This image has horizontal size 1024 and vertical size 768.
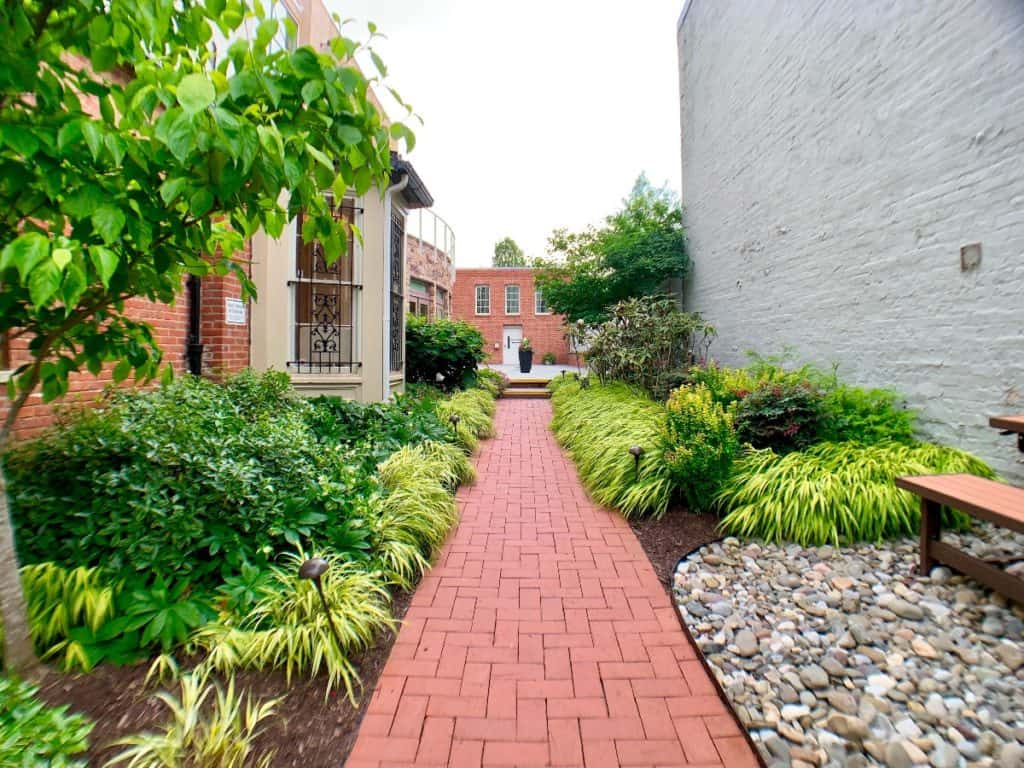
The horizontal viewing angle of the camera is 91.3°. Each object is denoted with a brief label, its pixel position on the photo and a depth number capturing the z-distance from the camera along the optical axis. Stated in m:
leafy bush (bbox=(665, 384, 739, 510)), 3.92
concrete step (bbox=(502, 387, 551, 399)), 12.77
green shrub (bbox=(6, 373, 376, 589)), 2.40
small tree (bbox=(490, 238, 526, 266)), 50.84
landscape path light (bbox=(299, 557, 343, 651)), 2.00
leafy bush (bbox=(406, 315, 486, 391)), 9.56
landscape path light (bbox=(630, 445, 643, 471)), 4.23
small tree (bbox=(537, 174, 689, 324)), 9.94
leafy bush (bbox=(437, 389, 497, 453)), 6.32
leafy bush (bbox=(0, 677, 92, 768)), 1.37
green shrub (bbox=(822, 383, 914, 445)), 4.33
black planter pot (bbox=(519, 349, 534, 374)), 18.99
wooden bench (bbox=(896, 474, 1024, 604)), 2.31
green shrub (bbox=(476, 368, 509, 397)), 11.31
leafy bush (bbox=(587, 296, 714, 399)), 8.34
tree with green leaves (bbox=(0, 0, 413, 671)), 1.29
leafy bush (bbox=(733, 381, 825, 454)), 4.52
